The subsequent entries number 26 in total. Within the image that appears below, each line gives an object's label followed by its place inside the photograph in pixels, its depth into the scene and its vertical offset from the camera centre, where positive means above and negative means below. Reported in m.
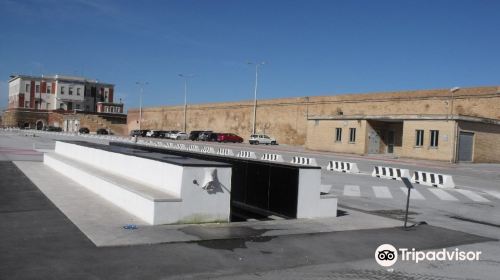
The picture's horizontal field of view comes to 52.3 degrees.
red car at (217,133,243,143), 75.56 -0.83
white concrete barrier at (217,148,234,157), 39.19 -1.53
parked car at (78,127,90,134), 95.72 -1.12
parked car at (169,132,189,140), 82.56 -1.06
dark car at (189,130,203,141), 79.75 -0.75
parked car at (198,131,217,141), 77.56 -0.77
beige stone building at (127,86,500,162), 43.44 +1.70
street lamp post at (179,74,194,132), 93.30 +3.45
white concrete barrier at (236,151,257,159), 35.75 -1.50
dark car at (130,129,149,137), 90.44 -0.87
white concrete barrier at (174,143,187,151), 46.84 -1.54
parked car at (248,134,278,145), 70.76 -0.79
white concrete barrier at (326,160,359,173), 28.26 -1.62
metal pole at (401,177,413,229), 10.73 -0.86
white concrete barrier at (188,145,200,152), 43.23 -1.55
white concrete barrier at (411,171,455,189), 22.03 -1.64
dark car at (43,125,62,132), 106.18 -1.27
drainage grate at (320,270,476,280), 6.89 -1.86
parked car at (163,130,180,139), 86.10 -0.87
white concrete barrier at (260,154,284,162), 31.49 -1.46
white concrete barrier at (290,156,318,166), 29.39 -1.40
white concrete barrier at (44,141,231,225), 9.42 -1.27
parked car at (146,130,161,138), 90.99 -0.98
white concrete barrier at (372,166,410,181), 24.69 -1.59
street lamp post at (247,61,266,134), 75.69 +3.33
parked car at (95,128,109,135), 96.28 -1.11
